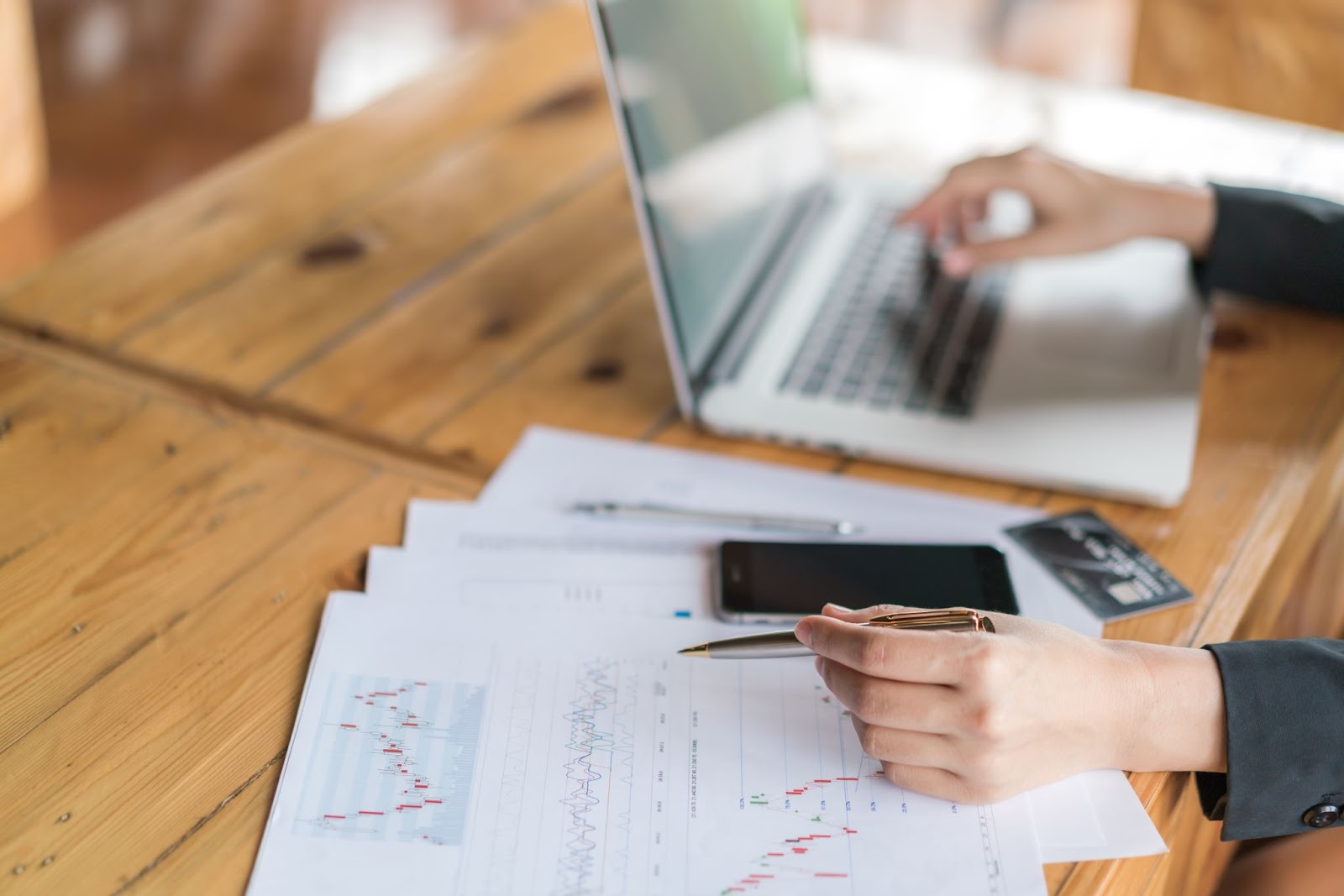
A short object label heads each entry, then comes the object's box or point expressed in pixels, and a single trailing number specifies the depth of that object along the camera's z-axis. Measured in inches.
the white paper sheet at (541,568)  31.0
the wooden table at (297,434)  27.0
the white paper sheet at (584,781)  24.5
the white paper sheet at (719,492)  33.7
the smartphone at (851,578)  30.7
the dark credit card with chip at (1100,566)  31.5
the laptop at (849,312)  35.5
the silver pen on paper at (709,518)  33.4
